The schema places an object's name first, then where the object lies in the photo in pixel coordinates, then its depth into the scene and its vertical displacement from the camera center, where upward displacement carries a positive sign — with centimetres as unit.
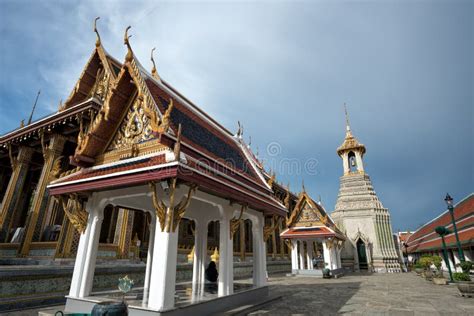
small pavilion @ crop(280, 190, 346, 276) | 1736 +141
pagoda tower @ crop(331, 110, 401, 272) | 2728 +303
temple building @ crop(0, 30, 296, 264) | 652 +304
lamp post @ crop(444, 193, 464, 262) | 1362 +263
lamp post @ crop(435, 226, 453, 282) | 1450 +125
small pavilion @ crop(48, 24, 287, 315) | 479 +142
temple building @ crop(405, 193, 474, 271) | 1694 +154
